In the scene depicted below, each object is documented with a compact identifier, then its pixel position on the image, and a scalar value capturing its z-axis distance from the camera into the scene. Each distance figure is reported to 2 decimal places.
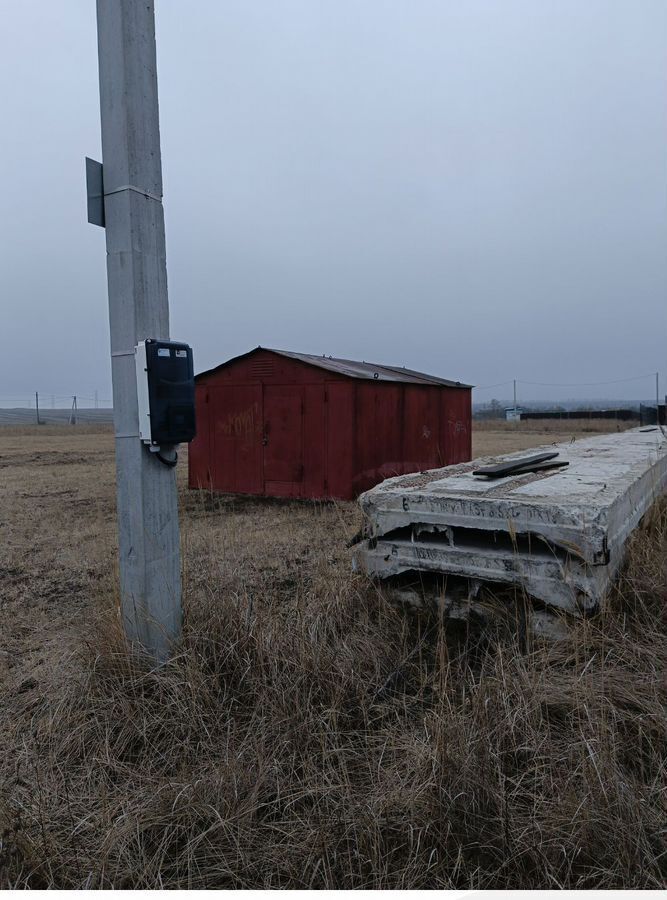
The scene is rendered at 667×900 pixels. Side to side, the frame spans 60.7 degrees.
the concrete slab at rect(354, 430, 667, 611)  2.61
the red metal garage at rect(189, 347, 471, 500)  9.22
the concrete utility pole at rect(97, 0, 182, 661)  2.60
